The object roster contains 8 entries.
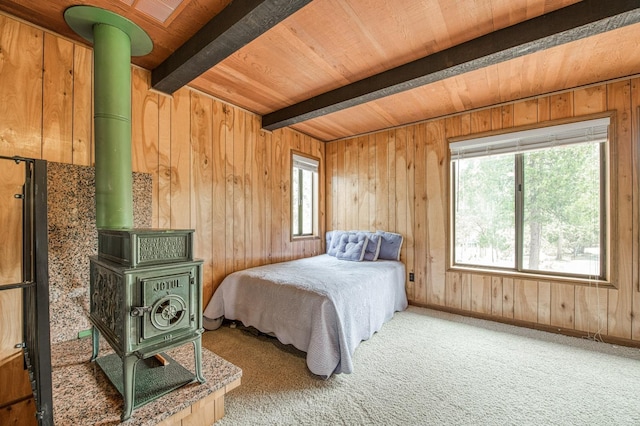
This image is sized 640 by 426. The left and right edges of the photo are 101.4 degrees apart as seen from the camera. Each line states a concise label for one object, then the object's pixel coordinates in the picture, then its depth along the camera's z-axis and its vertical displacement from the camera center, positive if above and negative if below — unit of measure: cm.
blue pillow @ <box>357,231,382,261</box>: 341 -45
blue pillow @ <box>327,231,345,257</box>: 380 -44
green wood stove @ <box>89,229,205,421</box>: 119 -45
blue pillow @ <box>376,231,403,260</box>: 345 -44
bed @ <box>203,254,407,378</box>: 190 -80
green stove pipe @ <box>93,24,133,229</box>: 163 +56
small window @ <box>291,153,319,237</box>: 377 +26
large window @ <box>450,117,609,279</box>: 252 +13
